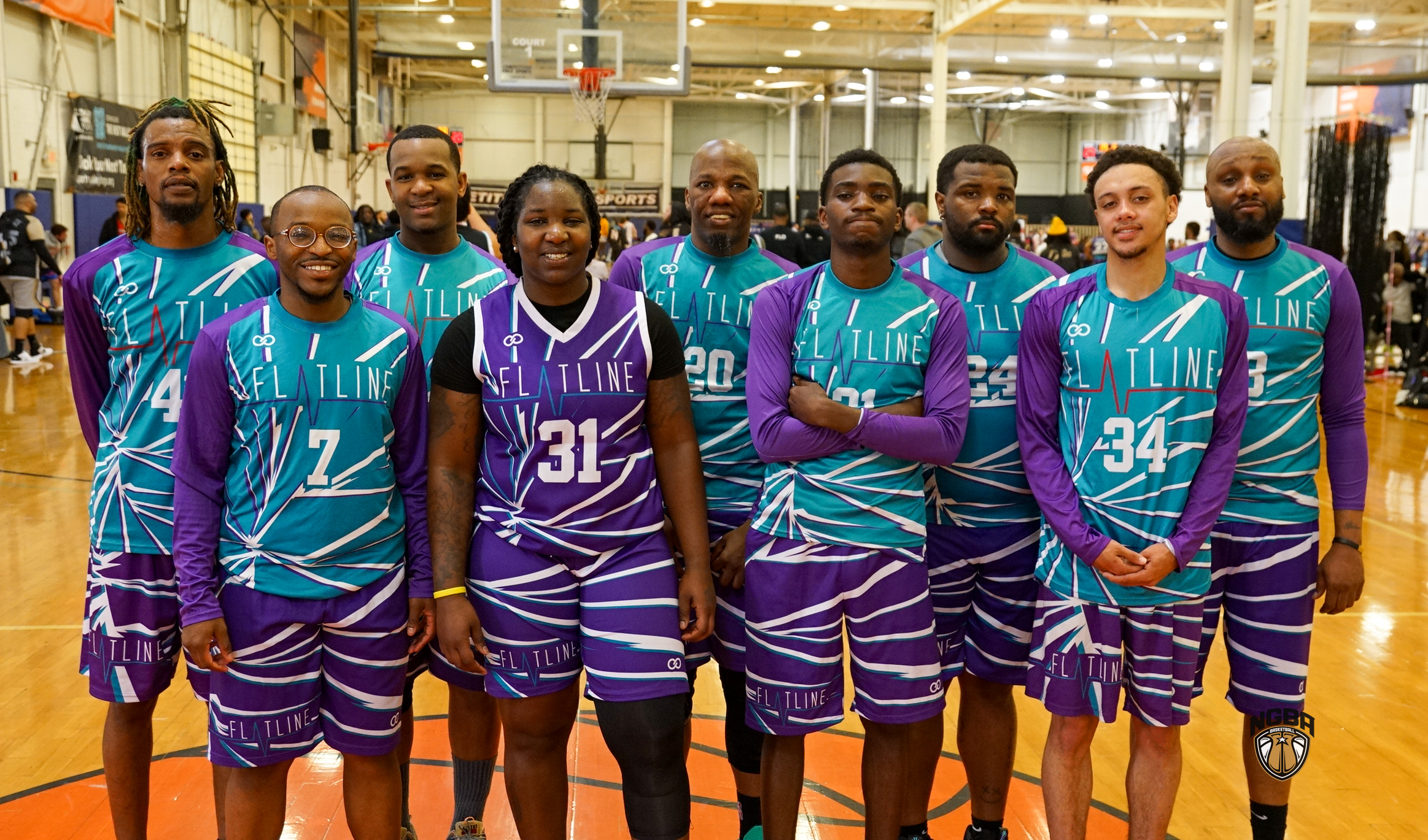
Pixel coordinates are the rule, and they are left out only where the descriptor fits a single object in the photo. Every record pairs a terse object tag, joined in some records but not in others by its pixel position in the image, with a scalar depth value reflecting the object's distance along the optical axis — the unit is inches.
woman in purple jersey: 92.7
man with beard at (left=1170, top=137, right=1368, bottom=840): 106.6
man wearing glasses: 89.7
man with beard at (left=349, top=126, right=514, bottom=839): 111.7
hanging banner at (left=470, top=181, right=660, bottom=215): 1034.7
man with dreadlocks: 99.7
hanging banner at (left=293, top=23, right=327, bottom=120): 814.5
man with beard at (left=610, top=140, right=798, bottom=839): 110.0
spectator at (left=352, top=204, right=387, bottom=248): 514.6
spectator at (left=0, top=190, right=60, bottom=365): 473.7
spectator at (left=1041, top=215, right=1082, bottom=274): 410.3
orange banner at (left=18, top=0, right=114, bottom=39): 512.1
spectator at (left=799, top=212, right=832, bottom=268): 354.9
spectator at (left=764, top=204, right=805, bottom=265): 342.6
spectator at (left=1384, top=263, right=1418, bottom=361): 498.3
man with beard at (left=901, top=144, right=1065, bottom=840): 109.0
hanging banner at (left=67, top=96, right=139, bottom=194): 558.3
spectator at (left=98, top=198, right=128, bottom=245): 468.1
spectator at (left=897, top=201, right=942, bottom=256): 285.7
